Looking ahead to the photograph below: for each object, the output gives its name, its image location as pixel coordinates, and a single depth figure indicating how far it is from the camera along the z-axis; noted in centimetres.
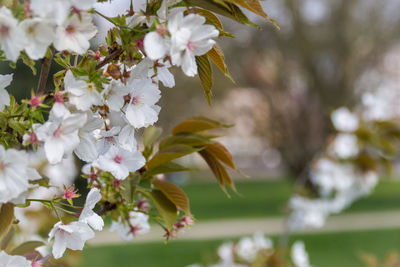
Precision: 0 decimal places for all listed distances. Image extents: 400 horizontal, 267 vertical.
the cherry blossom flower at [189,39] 103
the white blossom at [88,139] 104
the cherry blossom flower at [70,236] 108
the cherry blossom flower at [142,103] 107
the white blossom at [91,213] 109
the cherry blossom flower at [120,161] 110
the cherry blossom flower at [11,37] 99
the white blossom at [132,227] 128
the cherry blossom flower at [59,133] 102
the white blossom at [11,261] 107
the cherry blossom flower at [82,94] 103
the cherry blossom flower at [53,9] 99
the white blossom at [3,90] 105
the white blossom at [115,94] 106
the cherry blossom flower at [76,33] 102
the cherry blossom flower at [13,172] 100
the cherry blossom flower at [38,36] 100
